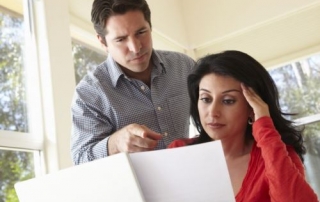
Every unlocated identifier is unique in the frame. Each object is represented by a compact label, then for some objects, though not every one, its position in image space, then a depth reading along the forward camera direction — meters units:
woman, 1.07
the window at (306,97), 2.96
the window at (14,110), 1.72
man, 1.35
